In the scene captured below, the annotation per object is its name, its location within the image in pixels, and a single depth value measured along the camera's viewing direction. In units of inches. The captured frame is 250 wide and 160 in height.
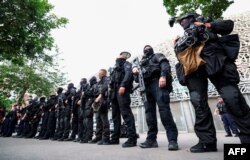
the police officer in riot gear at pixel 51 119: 353.1
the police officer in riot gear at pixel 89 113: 261.4
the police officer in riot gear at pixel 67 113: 307.7
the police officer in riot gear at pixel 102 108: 230.8
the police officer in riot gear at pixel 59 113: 322.3
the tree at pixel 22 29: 338.3
